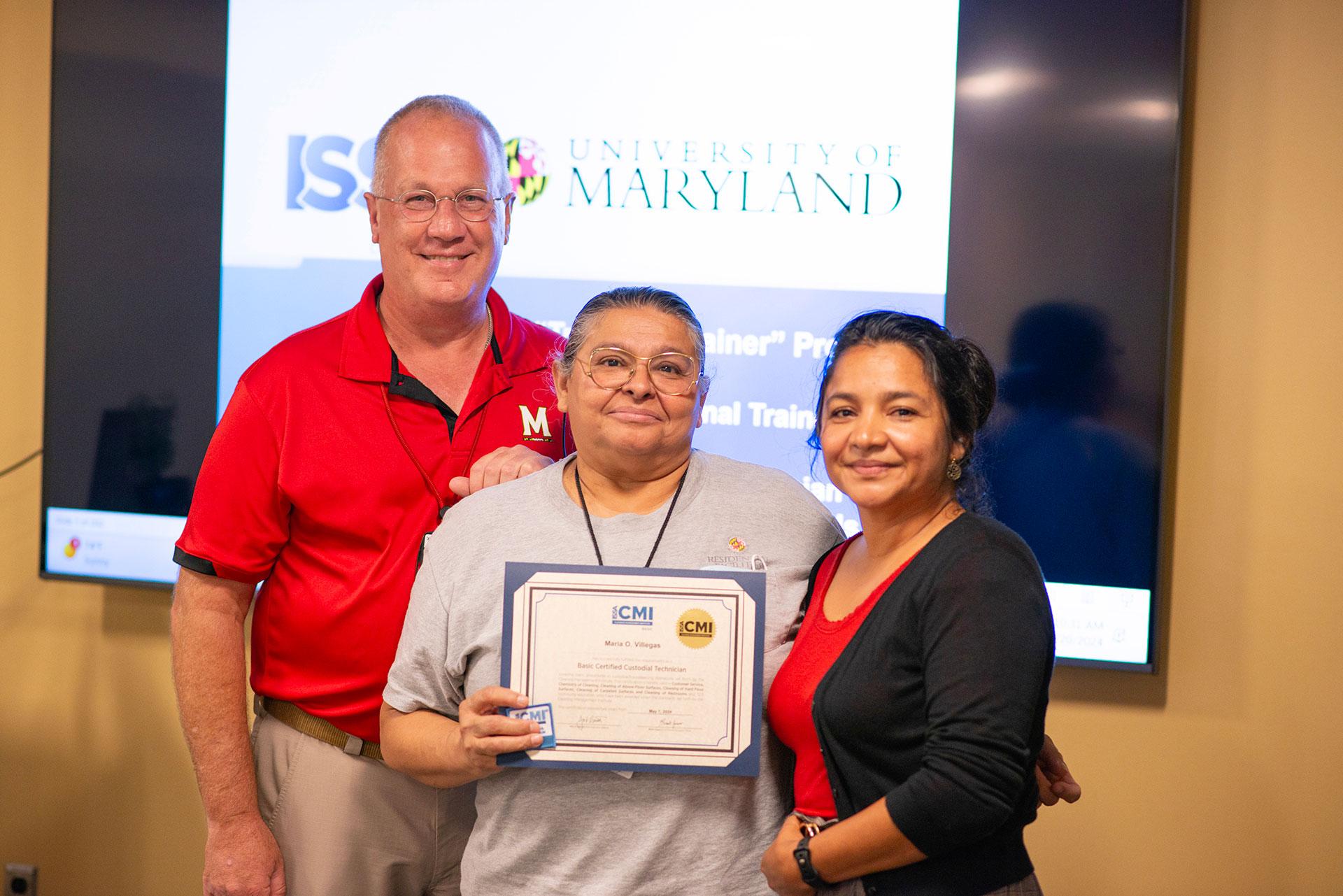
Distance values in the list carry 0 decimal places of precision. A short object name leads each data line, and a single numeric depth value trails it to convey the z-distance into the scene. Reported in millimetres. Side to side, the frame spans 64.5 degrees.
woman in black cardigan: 1351
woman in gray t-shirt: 1554
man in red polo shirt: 1898
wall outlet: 3270
